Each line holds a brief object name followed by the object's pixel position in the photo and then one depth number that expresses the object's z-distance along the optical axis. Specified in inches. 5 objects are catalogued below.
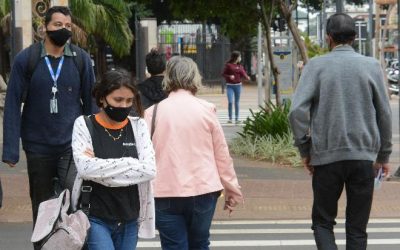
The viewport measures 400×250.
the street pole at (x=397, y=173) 523.8
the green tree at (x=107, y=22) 1378.0
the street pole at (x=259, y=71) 1122.0
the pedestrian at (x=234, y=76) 905.5
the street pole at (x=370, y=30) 1846.9
